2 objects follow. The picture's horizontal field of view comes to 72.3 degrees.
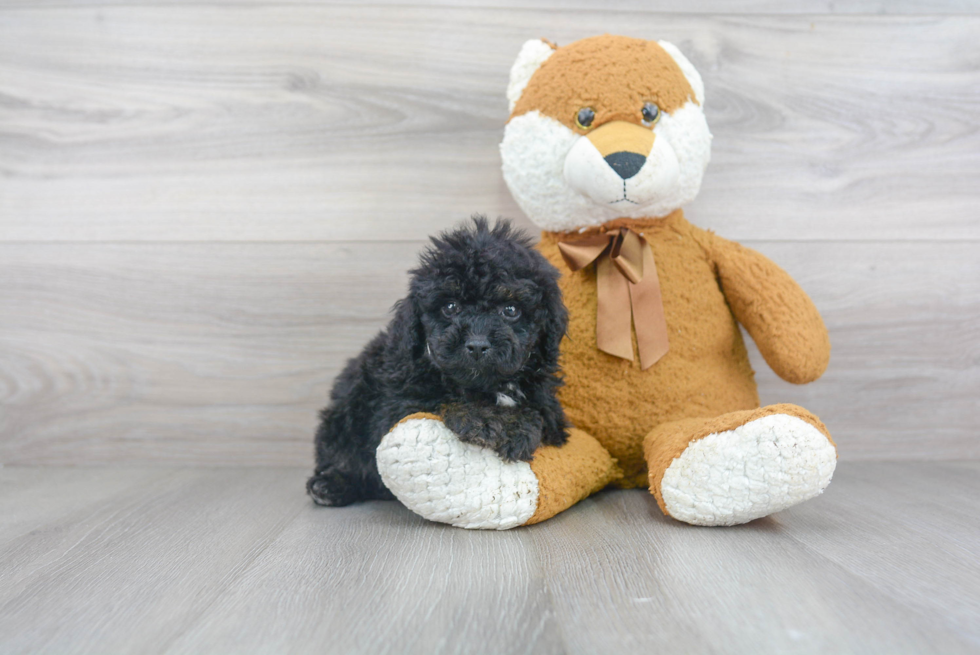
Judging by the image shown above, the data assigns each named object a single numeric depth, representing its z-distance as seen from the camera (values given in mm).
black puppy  860
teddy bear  1008
